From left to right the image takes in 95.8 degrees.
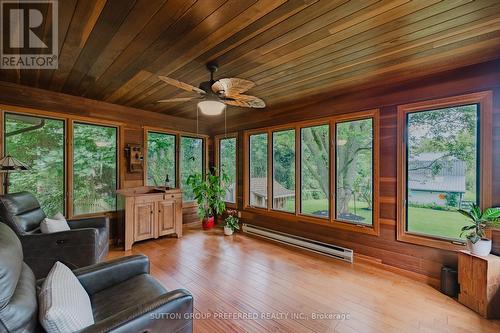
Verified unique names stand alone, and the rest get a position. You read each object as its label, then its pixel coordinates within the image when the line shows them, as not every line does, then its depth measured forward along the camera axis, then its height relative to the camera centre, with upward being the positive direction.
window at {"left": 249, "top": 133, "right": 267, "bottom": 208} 4.62 -0.10
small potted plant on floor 4.57 -1.22
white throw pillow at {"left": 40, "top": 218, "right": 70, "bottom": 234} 2.52 -0.69
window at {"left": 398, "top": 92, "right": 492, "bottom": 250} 2.45 +0.00
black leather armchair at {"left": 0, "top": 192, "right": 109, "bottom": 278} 2.33 -0.81
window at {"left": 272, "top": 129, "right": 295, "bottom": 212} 4.19 -0.09
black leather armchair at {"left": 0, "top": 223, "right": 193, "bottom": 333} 0.99 -0.77
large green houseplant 4.84 -0.65
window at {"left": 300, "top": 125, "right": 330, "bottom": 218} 3.72 -0.08
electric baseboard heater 3.32 -1.29
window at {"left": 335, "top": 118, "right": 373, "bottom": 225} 3.27 -0.09
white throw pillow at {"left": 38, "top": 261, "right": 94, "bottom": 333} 1.02 -0.69
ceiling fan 2.19 +0.77
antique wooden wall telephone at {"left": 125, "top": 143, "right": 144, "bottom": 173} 4.23 +0.16
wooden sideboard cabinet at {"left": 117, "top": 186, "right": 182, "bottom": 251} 3.76 -0.84
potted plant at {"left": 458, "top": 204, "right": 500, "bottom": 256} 2.19 -0.62
